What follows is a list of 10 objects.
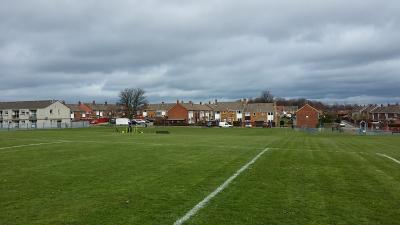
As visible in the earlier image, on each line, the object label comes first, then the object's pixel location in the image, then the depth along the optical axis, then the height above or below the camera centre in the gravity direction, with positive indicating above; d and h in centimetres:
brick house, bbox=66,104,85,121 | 17818 +457
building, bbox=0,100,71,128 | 13275 +346
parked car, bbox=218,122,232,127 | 13379 -140
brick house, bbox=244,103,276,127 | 15225 +217
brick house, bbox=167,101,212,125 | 16012 +288
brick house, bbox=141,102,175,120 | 18600 +464
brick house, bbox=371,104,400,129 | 16027 +147
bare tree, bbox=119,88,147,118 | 16050 +822
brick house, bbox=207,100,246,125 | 16279 +347
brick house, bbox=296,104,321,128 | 13088 +69
